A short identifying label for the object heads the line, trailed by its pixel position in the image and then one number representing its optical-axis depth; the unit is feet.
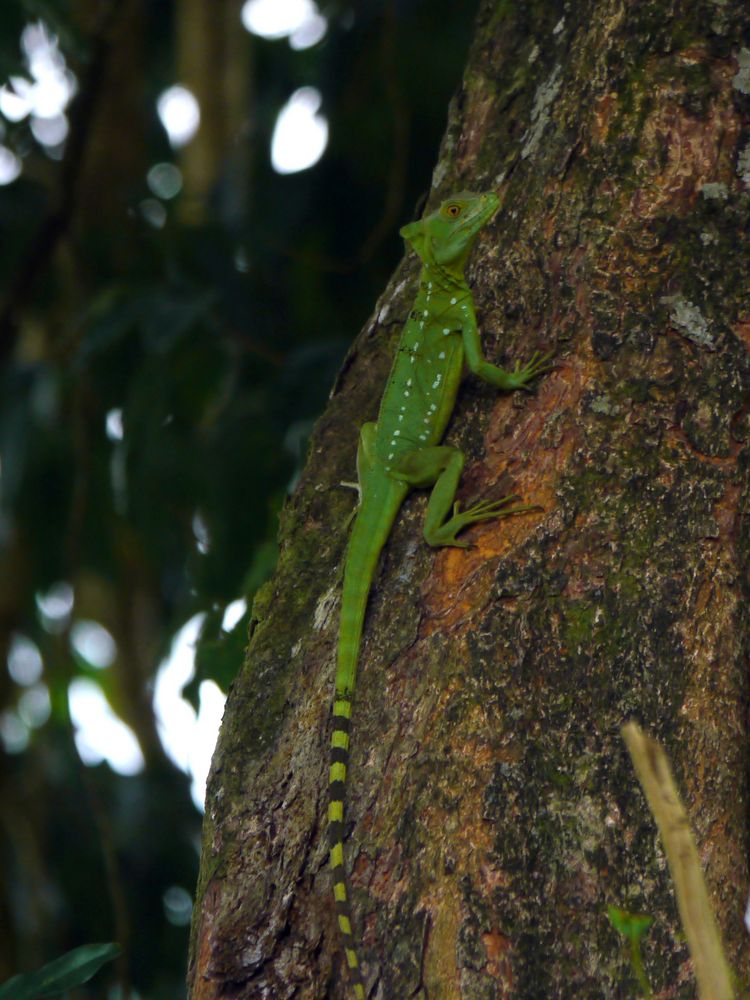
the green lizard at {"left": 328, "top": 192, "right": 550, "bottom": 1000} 18.76
